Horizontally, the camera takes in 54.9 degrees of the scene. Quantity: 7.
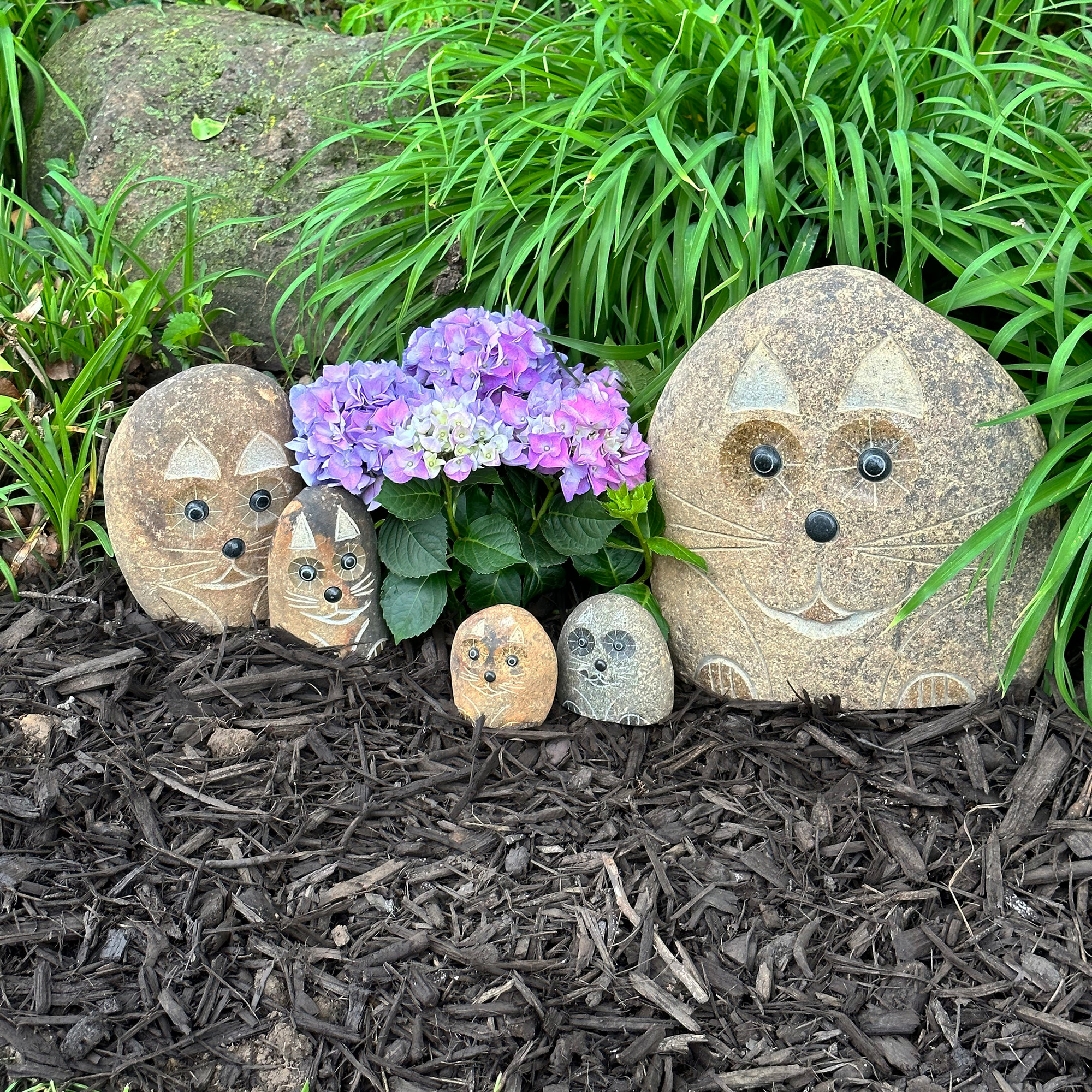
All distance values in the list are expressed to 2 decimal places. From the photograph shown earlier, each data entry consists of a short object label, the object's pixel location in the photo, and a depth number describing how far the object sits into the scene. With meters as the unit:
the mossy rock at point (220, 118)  3.17
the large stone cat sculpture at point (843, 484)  2.04
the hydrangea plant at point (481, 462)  2.12
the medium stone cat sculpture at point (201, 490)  2.29
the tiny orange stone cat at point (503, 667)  2.07
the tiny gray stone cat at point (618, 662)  2.12
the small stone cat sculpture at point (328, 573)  2.22
